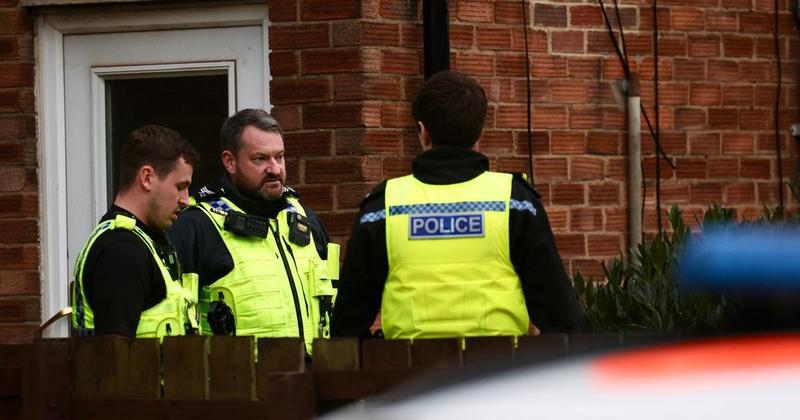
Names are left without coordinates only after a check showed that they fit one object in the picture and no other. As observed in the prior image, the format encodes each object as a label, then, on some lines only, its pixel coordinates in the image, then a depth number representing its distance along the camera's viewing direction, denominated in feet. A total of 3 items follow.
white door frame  45.98
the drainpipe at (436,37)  43.27
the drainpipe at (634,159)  46.73
